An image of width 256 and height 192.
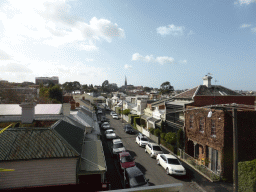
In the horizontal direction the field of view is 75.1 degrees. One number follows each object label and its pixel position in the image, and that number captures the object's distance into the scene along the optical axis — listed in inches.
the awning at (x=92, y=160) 416.3
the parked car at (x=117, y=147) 777.0
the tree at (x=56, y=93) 2358.8
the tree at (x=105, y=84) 7431.1
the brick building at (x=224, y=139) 590.2
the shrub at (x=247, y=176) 441.7
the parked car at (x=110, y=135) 1061.9
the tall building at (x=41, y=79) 6656.5
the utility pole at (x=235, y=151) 330.6
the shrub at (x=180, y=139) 820.7
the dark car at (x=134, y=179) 482.9
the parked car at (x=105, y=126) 1346.9
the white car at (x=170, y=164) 584.1
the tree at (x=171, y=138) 839.7
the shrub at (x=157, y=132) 1008.9
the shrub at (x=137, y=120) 1521.9
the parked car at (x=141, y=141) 920.9
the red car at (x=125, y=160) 612.5
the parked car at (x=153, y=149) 758.5
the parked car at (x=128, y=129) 1269.2
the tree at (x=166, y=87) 4760.8
